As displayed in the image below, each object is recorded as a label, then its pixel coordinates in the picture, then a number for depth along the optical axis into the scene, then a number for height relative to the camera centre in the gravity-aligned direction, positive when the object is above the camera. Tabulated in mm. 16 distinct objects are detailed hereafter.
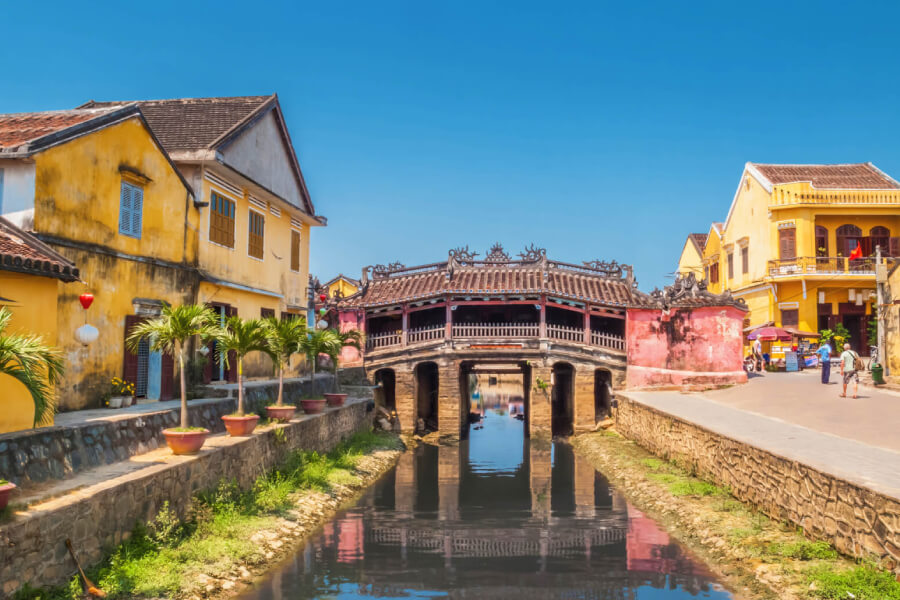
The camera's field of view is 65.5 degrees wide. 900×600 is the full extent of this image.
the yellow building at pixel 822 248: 28812 +4614
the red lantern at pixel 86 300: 10789 +811
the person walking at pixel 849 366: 17531 -215
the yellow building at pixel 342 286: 44444 +4558
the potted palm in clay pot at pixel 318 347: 17141 +177
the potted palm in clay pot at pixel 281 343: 14836 +240
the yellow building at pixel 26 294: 8383 +723
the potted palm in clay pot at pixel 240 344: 12531 +180
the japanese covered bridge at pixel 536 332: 25141 +864
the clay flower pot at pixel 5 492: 6308 -1264
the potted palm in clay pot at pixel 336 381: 18281 -852
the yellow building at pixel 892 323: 18781 +959
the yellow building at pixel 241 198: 15492 +3974
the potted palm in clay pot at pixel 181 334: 10266 +291
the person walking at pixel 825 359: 21352 -53
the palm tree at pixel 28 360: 6898 -78
